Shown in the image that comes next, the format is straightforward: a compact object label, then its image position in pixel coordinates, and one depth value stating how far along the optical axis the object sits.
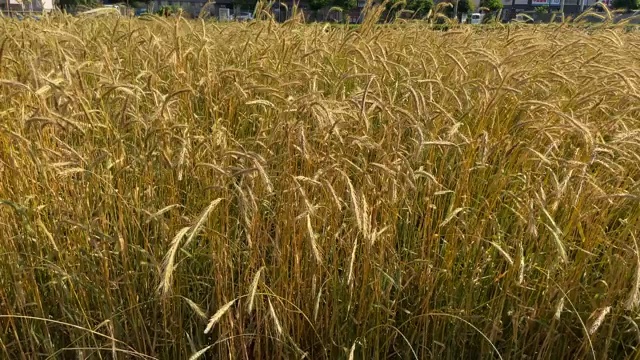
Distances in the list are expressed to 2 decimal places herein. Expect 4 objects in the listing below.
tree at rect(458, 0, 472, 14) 27.12
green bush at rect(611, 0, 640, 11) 30.69
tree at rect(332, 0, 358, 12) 32.53
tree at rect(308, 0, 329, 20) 32.26
